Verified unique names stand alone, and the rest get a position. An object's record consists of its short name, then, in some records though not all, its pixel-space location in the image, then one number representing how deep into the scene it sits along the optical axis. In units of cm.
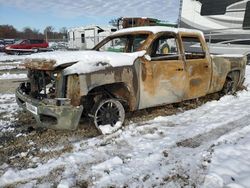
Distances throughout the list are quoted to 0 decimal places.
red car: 1947
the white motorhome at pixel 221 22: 924
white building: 1786
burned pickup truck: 294
